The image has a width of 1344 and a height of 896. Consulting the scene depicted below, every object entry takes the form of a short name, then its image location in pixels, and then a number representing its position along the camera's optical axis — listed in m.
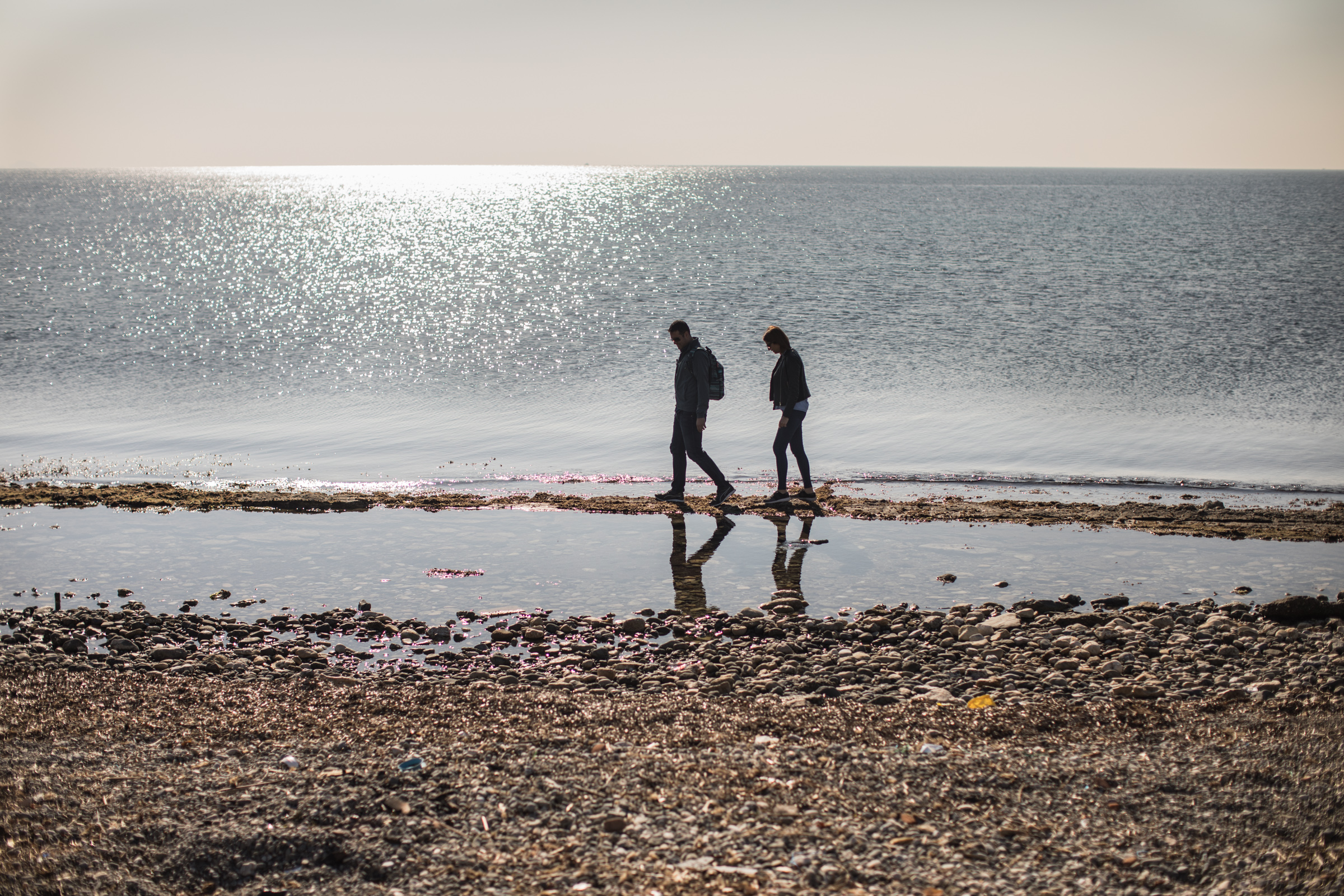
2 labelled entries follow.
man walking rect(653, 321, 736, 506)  12.46
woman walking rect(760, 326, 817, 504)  12.56
